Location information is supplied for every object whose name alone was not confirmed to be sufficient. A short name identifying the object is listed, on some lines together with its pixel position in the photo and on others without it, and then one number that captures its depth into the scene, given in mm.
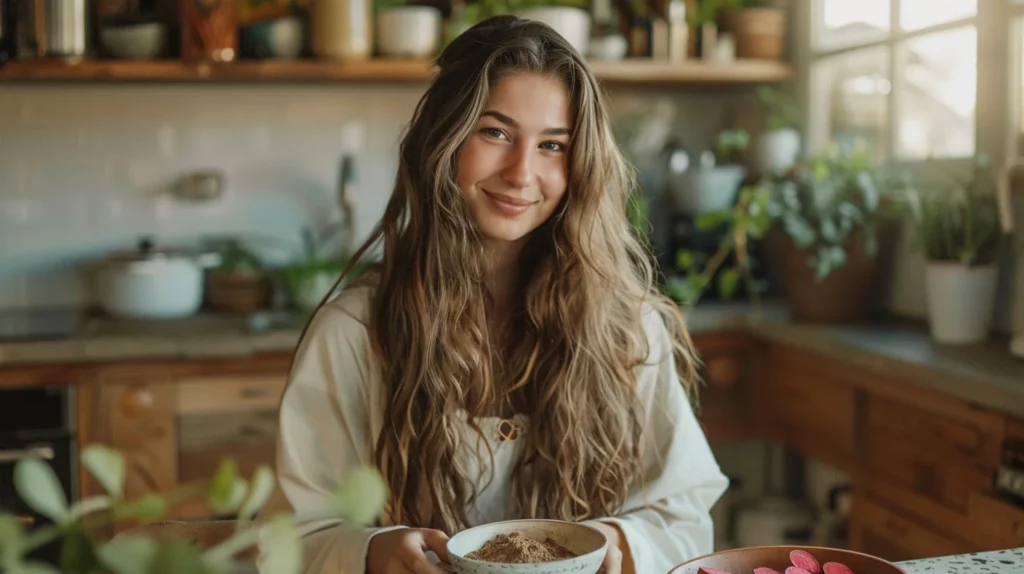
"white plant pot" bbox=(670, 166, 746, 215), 3100
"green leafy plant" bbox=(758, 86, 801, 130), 3158
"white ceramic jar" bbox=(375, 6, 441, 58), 2922
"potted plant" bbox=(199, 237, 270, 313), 3045
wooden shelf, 2781
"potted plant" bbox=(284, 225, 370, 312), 2893
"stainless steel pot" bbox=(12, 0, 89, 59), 2762
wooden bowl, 859
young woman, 1371
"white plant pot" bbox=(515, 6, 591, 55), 2980
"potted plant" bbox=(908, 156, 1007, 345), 2291
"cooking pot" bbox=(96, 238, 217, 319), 2832
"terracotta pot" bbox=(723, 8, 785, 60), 3139
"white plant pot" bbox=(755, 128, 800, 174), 3086
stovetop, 2594
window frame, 2324
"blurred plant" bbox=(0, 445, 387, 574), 416
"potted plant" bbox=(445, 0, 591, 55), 2971
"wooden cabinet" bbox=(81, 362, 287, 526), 2553
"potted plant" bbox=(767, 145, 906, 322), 2592
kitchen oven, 2475
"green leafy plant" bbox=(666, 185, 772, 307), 2695
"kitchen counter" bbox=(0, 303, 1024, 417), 1984
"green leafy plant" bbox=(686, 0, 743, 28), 3195
